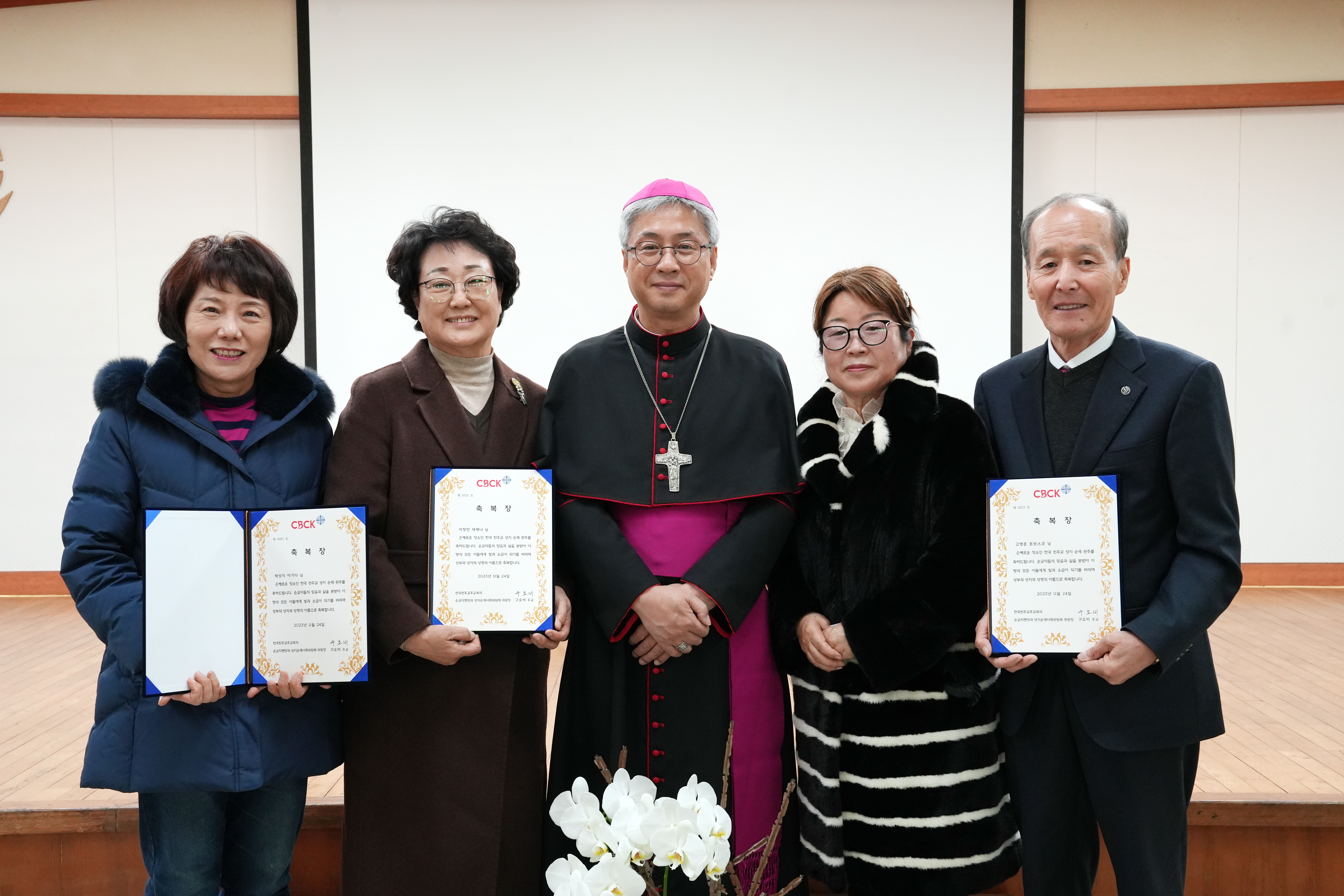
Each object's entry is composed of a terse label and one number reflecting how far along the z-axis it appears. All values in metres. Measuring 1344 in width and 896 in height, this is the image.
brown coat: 1.76
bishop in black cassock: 1.78
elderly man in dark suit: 1.57
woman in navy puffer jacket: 1.57
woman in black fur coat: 1.64
